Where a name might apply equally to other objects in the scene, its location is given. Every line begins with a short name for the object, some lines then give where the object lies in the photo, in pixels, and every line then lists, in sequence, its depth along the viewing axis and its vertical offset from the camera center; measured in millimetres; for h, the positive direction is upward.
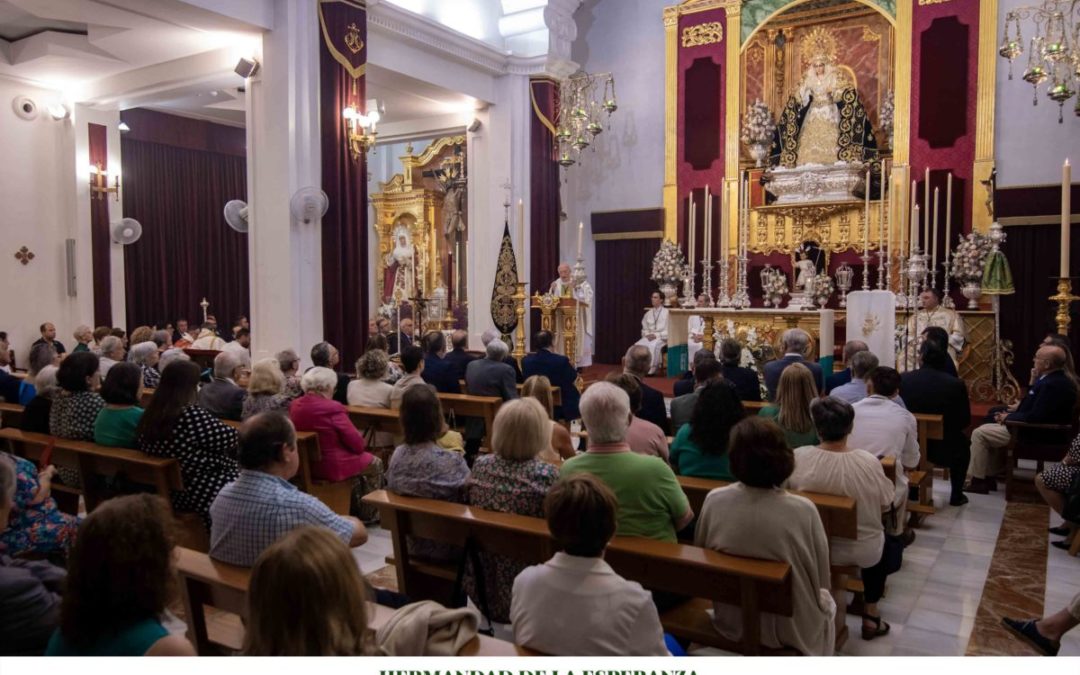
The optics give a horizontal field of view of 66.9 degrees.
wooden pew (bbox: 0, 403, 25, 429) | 5074 -741
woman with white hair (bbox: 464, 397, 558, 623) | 2895 -665
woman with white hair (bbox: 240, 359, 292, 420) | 4574 -530
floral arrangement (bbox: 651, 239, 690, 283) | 11070 +374
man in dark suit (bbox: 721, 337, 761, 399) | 5297 -533
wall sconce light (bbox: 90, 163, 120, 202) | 10211 +1409
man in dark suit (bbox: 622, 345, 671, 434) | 4684 -563
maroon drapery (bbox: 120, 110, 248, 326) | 12227 +1070
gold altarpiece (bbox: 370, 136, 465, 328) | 13703 +1413
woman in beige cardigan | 2508 -741
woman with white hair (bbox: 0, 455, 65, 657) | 2062 -808
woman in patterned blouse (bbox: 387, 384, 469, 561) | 3221 -676
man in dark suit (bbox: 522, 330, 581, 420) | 6301 -594
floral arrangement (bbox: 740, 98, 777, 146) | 11281 +2313
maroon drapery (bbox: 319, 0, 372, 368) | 8117 +1119
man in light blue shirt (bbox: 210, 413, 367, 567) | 2498 -646
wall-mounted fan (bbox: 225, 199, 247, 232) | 8758 +869
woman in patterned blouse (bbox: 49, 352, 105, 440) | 4090 -533
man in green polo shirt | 2771 -629
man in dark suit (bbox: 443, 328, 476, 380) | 6539 -495
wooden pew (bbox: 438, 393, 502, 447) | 5492 -774
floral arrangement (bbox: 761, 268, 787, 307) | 10656 +64
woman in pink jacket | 4293 -695
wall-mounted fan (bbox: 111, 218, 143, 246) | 10391 +822
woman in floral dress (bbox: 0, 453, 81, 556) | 2923 -826
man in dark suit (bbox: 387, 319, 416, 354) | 9016 -466
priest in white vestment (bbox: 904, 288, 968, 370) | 7945 -305
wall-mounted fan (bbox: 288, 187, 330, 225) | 7828 +867
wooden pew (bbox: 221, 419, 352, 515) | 4191 -1017
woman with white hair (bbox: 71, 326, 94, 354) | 7812 -392
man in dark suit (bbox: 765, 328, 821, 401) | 5230 -415
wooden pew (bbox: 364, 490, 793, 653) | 2393 -861
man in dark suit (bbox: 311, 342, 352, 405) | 5434 -435
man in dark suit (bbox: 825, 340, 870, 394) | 5176 -500
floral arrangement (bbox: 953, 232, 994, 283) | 9055 +390
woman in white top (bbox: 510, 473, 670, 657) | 1951 -735
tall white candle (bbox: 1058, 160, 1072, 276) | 5445 +508
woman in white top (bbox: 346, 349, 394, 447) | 5312 -614
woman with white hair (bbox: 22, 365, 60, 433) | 4438 -613
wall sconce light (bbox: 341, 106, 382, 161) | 8328 +1695
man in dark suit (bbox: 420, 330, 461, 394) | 6184 -582
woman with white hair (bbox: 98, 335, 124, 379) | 6125 -400
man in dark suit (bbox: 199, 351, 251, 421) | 4840 -579
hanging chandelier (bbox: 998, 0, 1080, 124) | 7863 +2486
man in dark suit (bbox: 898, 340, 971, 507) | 5090 -702
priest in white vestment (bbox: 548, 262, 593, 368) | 9406 -125
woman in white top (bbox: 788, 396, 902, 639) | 3146 -724
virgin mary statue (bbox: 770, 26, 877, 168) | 10945 +2346
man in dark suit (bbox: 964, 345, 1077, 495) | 5137 -681
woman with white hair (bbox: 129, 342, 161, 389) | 5945 -460
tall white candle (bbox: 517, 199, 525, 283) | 7528 +400
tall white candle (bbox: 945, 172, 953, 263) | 8531 +1070
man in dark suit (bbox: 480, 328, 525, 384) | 7121 -398
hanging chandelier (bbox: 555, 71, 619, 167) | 10984 +2443
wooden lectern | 8742 -311
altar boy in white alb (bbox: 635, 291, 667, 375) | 10745 -480
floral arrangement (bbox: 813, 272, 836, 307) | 10383 +35
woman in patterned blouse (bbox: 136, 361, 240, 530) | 3562 -621
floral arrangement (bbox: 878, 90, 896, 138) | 10594 +2297
